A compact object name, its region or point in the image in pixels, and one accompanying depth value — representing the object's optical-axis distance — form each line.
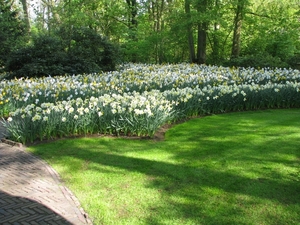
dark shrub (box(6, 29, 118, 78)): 13.10
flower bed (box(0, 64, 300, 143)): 5.81
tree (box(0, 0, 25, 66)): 16.22
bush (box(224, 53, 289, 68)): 14.91
